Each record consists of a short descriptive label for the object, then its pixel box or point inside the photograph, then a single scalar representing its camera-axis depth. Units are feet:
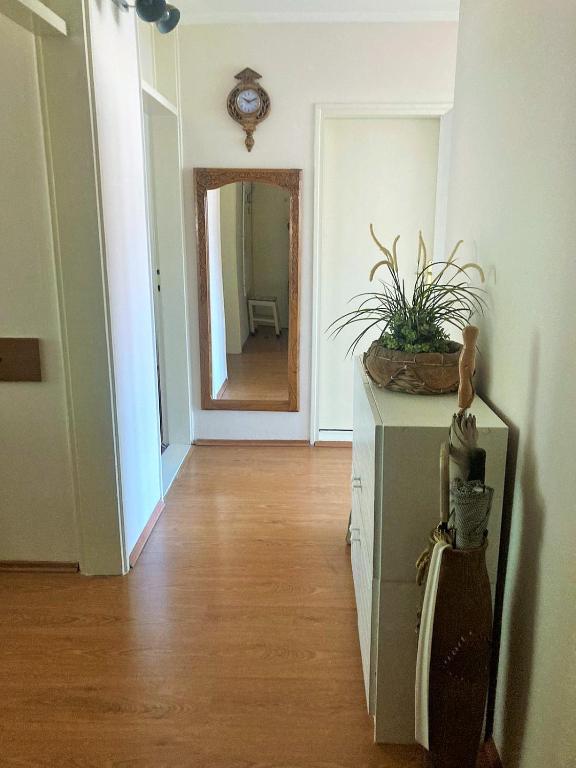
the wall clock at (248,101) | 10.95
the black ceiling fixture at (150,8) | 7.29
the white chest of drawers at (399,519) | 4.75
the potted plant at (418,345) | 5.52
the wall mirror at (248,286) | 11.49
